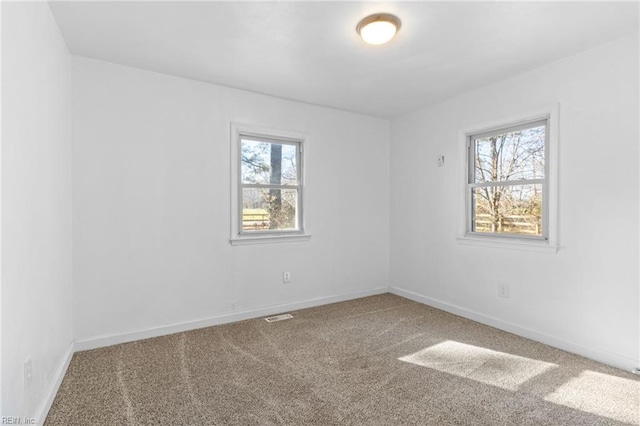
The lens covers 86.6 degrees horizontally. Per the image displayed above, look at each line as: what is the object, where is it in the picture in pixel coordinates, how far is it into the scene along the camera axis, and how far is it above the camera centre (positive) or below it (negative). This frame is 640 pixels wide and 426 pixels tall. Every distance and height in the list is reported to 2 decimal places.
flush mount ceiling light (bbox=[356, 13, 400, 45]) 2.17 +1.20
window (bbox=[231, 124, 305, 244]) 3.57 +0.28
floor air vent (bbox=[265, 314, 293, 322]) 3.53 -1.13
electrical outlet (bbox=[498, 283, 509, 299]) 3.23 -0.76
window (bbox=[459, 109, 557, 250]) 2.97 +0.27
